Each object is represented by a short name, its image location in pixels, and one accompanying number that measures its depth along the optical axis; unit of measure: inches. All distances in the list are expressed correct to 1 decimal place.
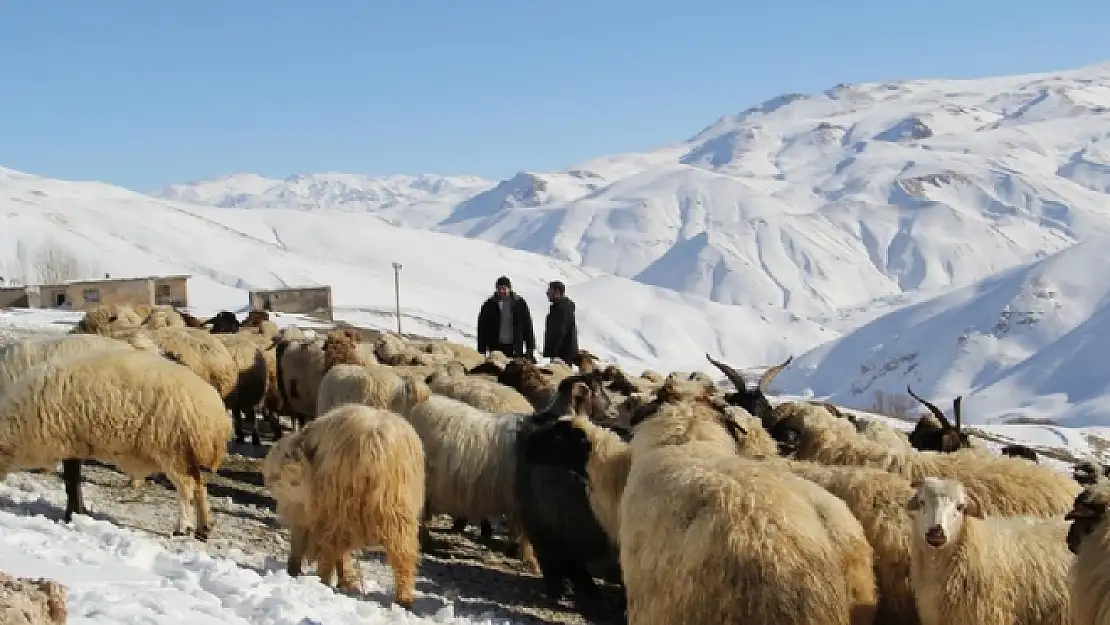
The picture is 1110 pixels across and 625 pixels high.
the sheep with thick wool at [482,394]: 494.6
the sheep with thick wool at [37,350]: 457.1
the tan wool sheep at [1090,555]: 203.8
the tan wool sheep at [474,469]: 414.3
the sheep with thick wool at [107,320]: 697.6
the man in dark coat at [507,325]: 710.5
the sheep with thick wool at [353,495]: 322.0
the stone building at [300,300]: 2586.1
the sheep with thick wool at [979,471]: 314.1
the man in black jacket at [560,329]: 691.4
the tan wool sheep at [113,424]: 348.2
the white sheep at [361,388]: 485.4
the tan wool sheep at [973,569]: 252.2
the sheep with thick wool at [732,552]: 229.1
